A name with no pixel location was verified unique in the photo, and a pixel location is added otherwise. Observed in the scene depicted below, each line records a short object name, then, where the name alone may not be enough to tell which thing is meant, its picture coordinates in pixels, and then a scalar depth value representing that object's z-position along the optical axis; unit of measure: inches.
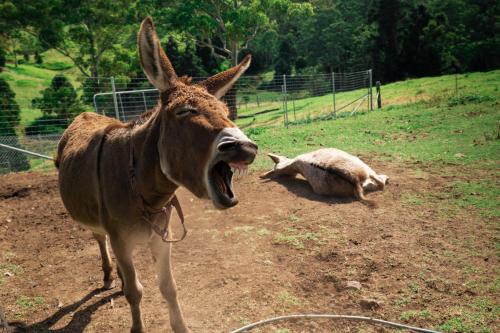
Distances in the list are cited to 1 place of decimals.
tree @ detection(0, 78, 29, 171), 436.4
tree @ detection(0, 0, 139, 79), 866.8
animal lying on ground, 245.3
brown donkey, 84.3
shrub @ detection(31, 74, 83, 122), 696.4
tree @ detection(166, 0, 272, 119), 887.1
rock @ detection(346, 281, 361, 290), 149.1
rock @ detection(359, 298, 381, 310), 137.7
